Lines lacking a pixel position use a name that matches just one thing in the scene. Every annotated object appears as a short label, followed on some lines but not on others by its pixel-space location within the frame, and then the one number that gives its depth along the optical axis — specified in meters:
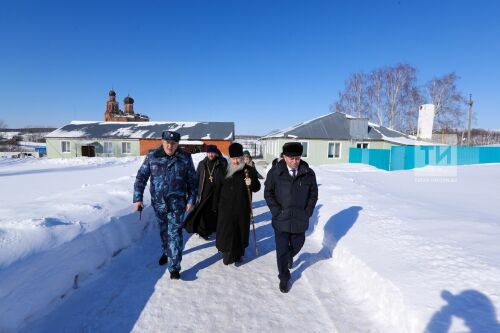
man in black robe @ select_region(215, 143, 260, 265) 3.89
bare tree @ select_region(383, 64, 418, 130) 31.14
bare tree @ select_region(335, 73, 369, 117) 34.62
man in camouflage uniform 3.39
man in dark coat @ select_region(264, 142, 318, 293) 3.24
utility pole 27.57
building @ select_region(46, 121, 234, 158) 30.38
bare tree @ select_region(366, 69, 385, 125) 32.53
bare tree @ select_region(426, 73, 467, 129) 30.05
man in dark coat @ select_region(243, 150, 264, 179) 5.44
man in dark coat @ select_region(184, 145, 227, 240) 4.84
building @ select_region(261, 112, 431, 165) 22.92
